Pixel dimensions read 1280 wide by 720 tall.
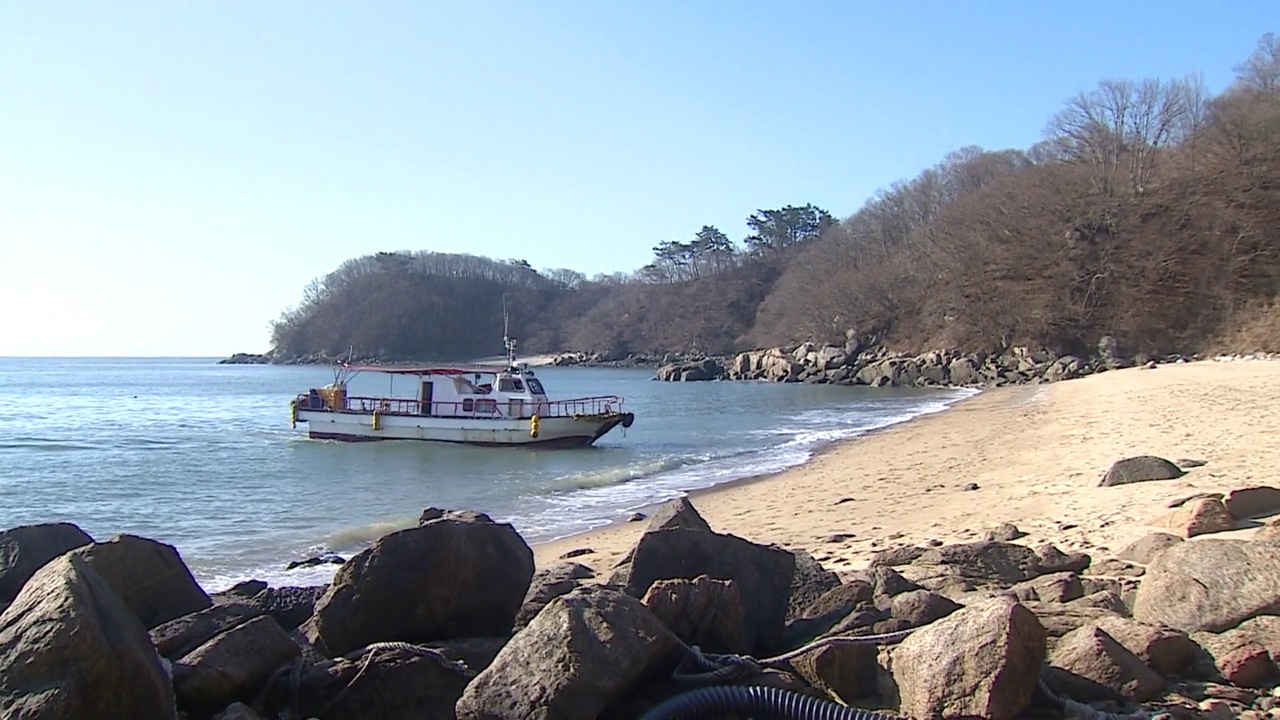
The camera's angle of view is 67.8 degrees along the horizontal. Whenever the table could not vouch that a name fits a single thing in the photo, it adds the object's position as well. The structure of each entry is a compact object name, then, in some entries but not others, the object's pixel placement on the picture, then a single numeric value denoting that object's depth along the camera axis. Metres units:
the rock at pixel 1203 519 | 7.53
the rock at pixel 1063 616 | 4.79
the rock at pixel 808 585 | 5.57
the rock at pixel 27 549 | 5.63
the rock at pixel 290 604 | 5.57
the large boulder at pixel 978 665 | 3.77
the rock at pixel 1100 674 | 4.10
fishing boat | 29.75
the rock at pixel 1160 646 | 4.35
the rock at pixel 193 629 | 4.55
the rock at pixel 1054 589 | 5.71
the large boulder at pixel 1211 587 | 4.74
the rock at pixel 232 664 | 4.09
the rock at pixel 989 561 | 6.75
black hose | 3.97
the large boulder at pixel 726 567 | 5.20
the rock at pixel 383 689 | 4.26
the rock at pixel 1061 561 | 6.96
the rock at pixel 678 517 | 7.05
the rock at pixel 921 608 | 4.89
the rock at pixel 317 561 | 11.77
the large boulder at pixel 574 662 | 3.71
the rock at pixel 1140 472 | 11.30
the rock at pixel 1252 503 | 7.86
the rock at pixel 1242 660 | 4.25
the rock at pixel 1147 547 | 6.63
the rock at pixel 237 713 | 3.88
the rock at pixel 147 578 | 5.07
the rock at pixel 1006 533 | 9.02
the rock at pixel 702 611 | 4.59
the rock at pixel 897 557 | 7.91
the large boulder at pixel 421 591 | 4.76
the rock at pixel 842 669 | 4.28
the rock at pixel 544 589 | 5.51
